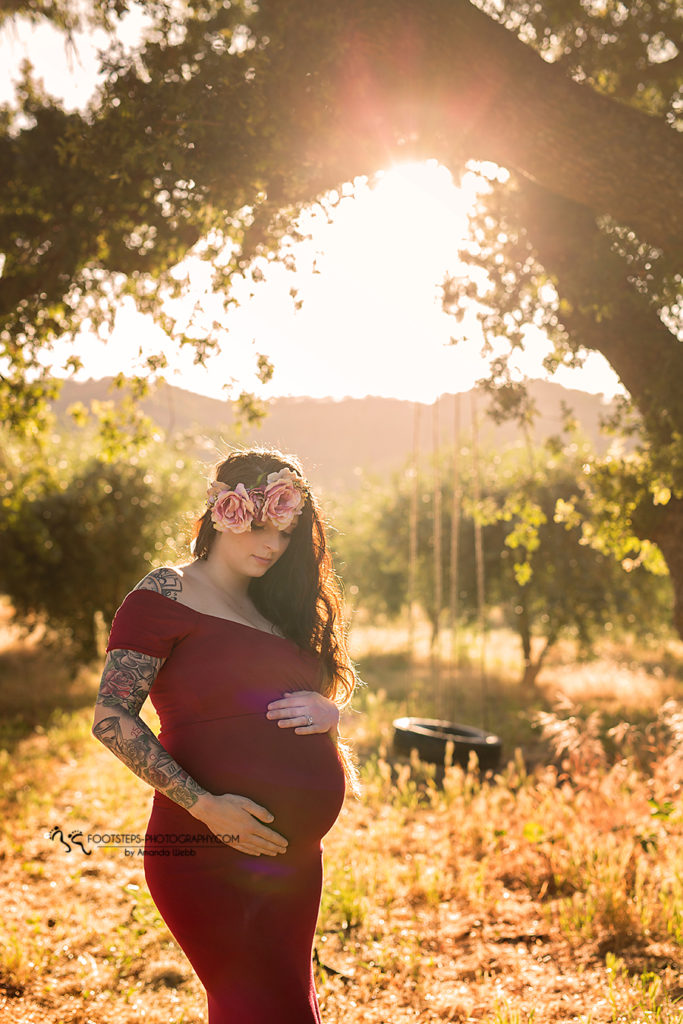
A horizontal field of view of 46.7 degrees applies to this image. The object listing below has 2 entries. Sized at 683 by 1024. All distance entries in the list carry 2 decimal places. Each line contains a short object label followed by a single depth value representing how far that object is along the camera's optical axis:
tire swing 8.37
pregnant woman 2.27
